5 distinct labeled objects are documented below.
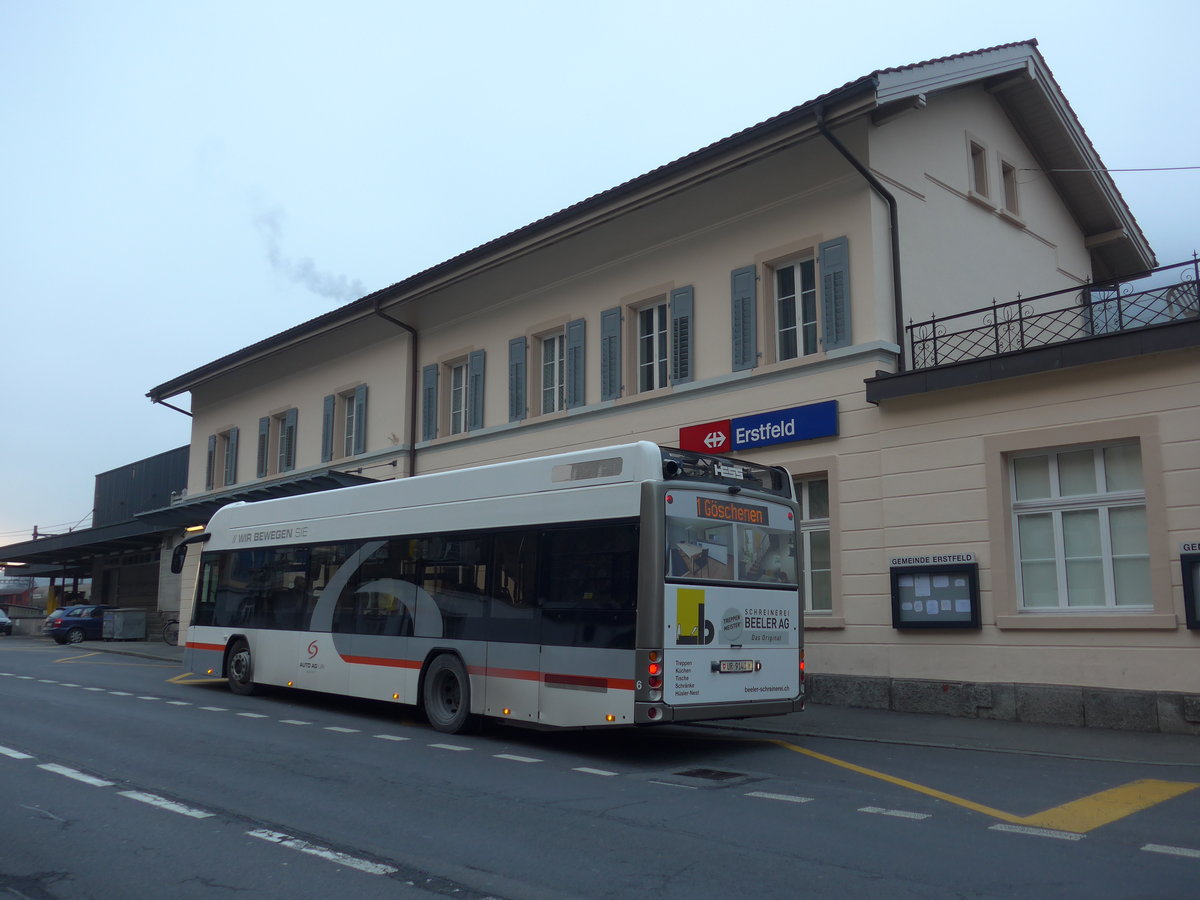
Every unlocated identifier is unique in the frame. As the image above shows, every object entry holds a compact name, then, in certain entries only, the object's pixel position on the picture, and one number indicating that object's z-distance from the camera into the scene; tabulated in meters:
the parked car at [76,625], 36.38
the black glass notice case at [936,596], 13.47
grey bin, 36.19
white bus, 10.16
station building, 12.45
